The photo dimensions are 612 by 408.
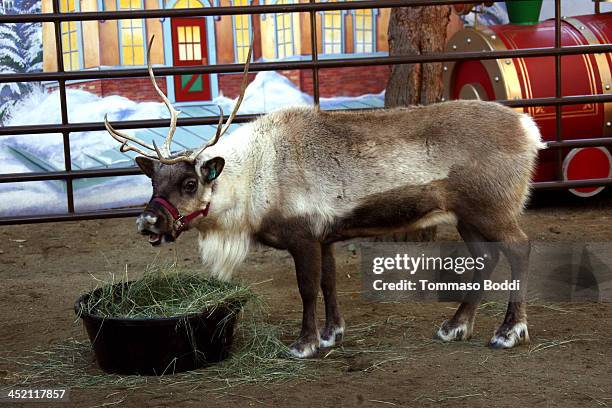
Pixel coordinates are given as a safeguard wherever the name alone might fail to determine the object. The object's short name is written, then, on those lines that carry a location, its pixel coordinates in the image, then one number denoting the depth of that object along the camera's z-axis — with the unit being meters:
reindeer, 4.18
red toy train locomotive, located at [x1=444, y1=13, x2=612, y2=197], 7.57
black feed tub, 3.88
